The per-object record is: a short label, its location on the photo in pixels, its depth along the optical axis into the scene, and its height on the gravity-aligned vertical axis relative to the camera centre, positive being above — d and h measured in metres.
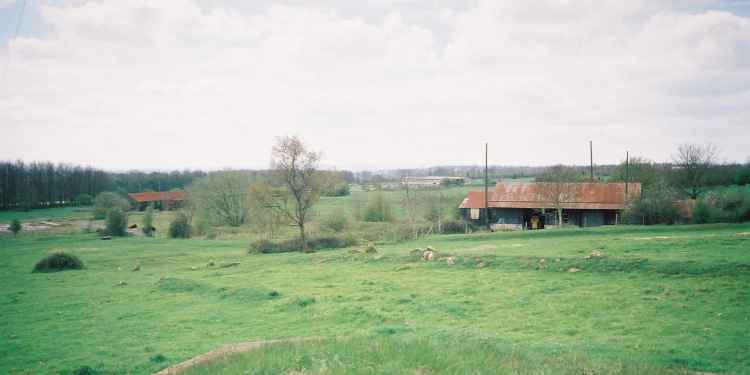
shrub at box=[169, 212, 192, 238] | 62.44 -6.10
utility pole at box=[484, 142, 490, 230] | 53.00 -3.05
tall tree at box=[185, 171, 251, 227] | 73.88 -2.21
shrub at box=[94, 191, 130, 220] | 83.38 -3.19
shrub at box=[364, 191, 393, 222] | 70.38 -3.93
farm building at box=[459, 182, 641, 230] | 51.81 -2.06
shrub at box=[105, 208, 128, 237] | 64.31 -5.52
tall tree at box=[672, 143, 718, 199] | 60.94 +2.47
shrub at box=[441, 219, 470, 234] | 52.19 -4.86
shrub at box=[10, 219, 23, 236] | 63.09 -5.85
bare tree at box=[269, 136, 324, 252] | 40.78 +1.30
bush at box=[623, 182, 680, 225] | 42.62 -2.19
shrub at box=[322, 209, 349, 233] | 59.00 -4.89
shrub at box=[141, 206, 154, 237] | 66.06 -6.14
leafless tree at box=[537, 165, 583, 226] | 51.44 +0.15
